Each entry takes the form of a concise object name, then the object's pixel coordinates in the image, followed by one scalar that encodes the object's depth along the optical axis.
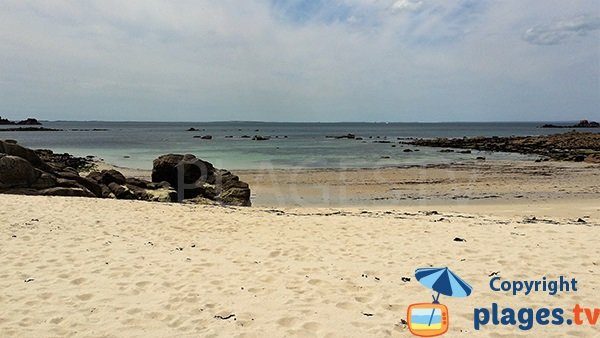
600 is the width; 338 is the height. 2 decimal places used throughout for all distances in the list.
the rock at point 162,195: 14.35
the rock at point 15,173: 11.79
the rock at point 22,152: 12.96
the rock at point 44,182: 12.29
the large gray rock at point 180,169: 16.77
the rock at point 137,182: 15.77
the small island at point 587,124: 142.88
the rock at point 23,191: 11.60
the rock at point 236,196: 14.66
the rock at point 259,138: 71.32
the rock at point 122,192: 14.28
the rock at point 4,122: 166.00
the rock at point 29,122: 173.34
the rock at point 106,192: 14.17
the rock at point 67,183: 12.86
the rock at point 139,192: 14.42
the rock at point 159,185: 15.63
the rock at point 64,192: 12.07
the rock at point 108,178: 15.58
